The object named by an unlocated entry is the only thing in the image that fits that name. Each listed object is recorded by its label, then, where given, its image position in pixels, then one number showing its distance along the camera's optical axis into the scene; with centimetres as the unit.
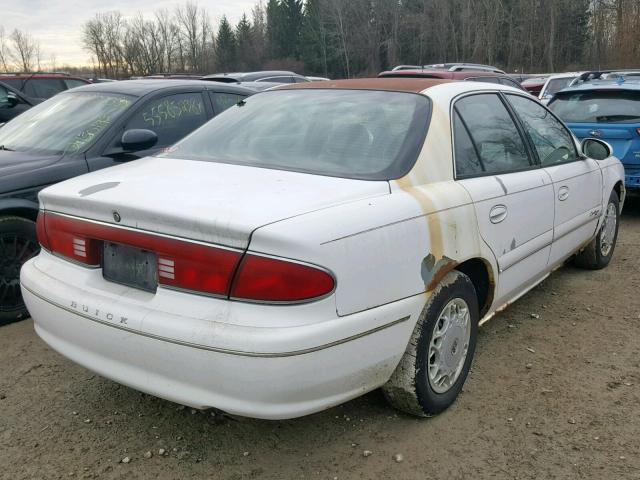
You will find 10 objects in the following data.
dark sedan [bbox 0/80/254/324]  406
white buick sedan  212
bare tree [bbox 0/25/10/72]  6172
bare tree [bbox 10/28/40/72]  6388
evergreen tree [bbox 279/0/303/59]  7100
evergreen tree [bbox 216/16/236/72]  7069
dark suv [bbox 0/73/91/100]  1152
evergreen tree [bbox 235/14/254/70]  6996
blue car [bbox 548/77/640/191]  670
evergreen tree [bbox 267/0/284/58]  7100
